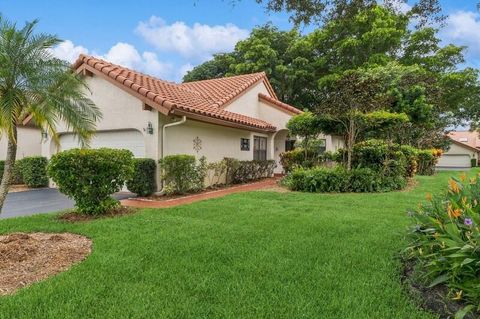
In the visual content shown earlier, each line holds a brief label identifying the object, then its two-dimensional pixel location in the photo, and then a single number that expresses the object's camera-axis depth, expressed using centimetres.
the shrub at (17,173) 1499
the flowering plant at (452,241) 326
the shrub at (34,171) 1441
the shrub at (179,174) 1118
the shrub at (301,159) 1658
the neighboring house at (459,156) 5084
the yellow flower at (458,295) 319
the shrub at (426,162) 2173
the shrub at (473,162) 4991
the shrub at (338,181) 1231
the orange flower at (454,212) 363
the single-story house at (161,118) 1161
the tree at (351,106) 1230
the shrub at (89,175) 765
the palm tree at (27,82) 527
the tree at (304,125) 1471
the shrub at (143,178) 1091
